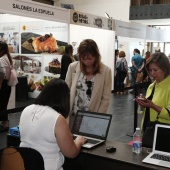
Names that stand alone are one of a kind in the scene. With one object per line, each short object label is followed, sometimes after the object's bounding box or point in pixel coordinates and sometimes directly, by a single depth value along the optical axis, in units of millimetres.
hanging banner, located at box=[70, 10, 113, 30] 6913
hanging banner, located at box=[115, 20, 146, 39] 9221
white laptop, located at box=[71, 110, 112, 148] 2230
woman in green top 2332
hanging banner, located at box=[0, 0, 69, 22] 5123
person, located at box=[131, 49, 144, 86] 9742
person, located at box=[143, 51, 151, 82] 9893
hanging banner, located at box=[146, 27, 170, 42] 11570
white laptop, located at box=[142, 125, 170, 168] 1976
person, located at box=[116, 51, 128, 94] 9375
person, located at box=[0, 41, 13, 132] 4582
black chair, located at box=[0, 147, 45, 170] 1513
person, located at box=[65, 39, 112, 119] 2635
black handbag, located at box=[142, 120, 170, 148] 2246
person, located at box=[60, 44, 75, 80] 6199
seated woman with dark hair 1734
